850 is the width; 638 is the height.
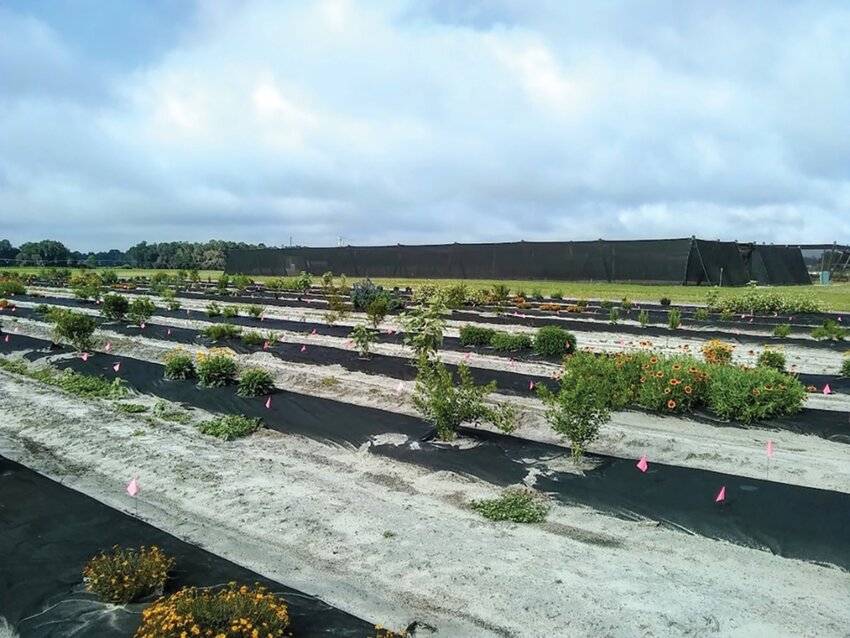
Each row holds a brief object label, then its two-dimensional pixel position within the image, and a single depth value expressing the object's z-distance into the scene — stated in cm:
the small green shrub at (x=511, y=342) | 1351
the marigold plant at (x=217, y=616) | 320
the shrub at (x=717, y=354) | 1015
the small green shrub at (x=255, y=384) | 971
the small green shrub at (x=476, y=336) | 1427
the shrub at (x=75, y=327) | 1298
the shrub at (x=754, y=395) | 810
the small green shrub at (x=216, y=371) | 1030
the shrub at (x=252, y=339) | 1402
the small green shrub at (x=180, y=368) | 1091
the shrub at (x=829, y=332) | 1447
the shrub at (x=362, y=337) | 1240
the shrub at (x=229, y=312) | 1886
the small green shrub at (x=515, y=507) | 562
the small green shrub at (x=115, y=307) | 1762
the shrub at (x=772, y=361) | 1071
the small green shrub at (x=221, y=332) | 1502
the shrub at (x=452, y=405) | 724
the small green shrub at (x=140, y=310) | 1734
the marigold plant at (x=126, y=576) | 381
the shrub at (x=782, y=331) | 1505
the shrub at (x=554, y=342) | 1273
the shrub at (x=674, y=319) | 1608
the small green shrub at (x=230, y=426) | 827
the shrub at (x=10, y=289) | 2975
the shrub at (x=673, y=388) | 853
